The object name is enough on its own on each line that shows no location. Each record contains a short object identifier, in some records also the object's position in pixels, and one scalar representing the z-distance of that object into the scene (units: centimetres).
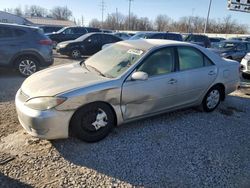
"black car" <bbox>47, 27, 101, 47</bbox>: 1412
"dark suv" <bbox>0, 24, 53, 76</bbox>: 566
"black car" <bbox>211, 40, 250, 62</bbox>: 901
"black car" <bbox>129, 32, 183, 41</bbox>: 996
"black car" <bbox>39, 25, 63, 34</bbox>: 1925
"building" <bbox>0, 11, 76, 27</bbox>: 2925
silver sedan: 252
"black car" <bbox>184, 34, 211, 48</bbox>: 1218
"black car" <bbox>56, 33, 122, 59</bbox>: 1056
